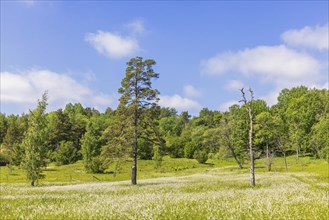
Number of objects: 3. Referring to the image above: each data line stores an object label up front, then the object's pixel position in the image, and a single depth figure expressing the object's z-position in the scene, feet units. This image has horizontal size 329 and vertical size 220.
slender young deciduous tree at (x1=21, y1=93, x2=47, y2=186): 120.98
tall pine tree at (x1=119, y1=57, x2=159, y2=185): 117.29
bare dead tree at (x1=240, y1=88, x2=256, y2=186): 98.34
